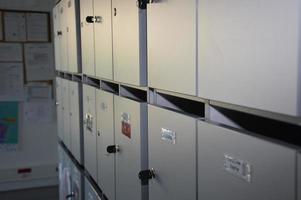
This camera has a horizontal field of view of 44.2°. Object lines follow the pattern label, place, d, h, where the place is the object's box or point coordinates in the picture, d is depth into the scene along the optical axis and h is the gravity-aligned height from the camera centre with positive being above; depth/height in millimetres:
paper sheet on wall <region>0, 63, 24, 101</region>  4648 -273
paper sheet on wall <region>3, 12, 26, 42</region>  4578 +422
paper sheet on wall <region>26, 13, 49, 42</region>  4707 +418
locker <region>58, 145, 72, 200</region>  3042 -995
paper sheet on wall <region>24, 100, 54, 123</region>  4758 -660
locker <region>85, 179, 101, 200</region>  2150 -804
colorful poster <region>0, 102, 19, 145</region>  4676 -778
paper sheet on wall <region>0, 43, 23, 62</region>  4613 +100
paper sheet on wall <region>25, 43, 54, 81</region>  4742 -19
